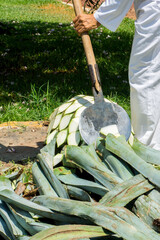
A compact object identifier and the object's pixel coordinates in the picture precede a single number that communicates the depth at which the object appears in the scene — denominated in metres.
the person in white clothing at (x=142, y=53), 2.73
